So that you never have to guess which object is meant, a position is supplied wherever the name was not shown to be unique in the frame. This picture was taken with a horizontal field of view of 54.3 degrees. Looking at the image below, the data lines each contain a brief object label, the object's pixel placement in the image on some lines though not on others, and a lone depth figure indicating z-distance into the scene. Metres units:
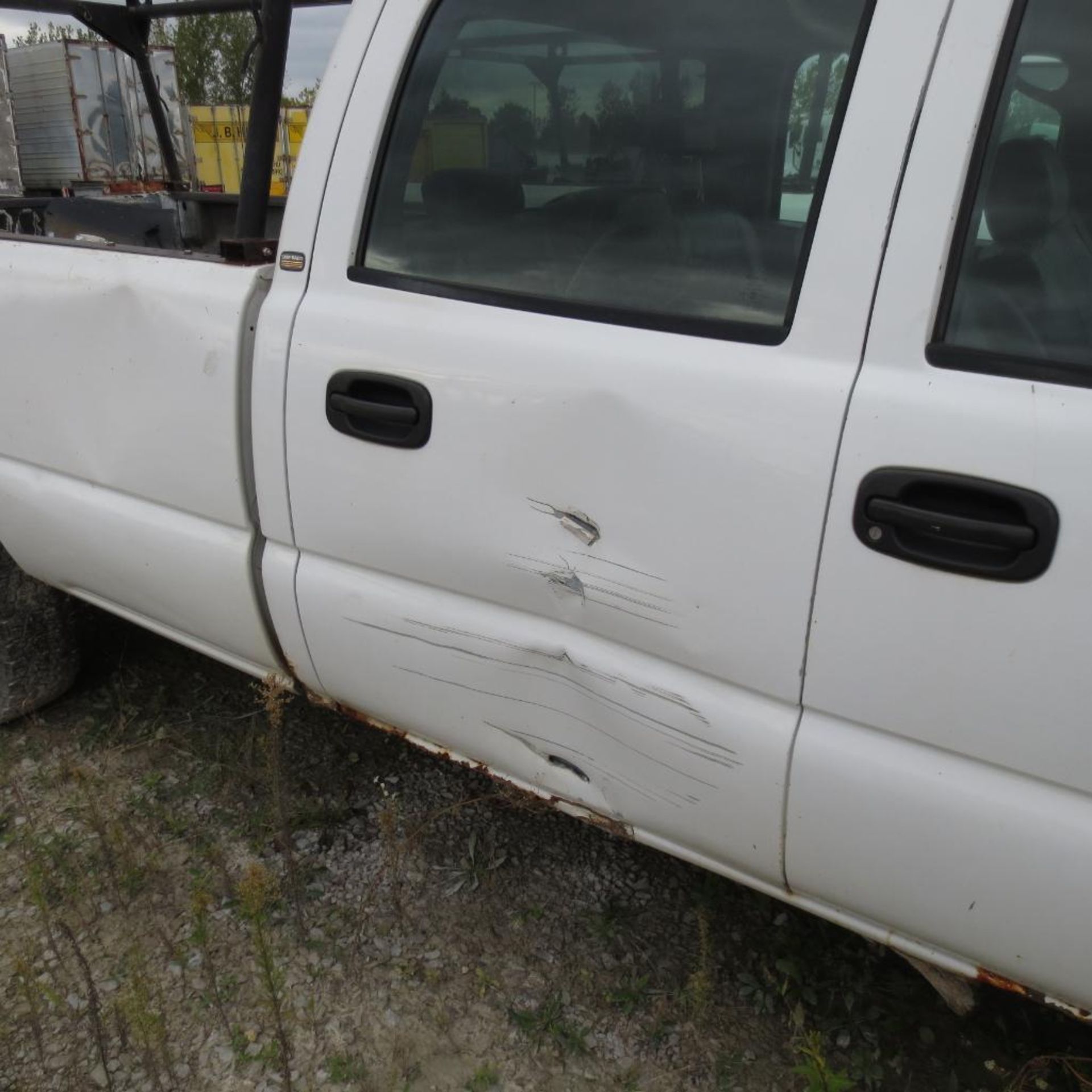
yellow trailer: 14.02
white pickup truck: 1.40
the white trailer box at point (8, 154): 13.66
